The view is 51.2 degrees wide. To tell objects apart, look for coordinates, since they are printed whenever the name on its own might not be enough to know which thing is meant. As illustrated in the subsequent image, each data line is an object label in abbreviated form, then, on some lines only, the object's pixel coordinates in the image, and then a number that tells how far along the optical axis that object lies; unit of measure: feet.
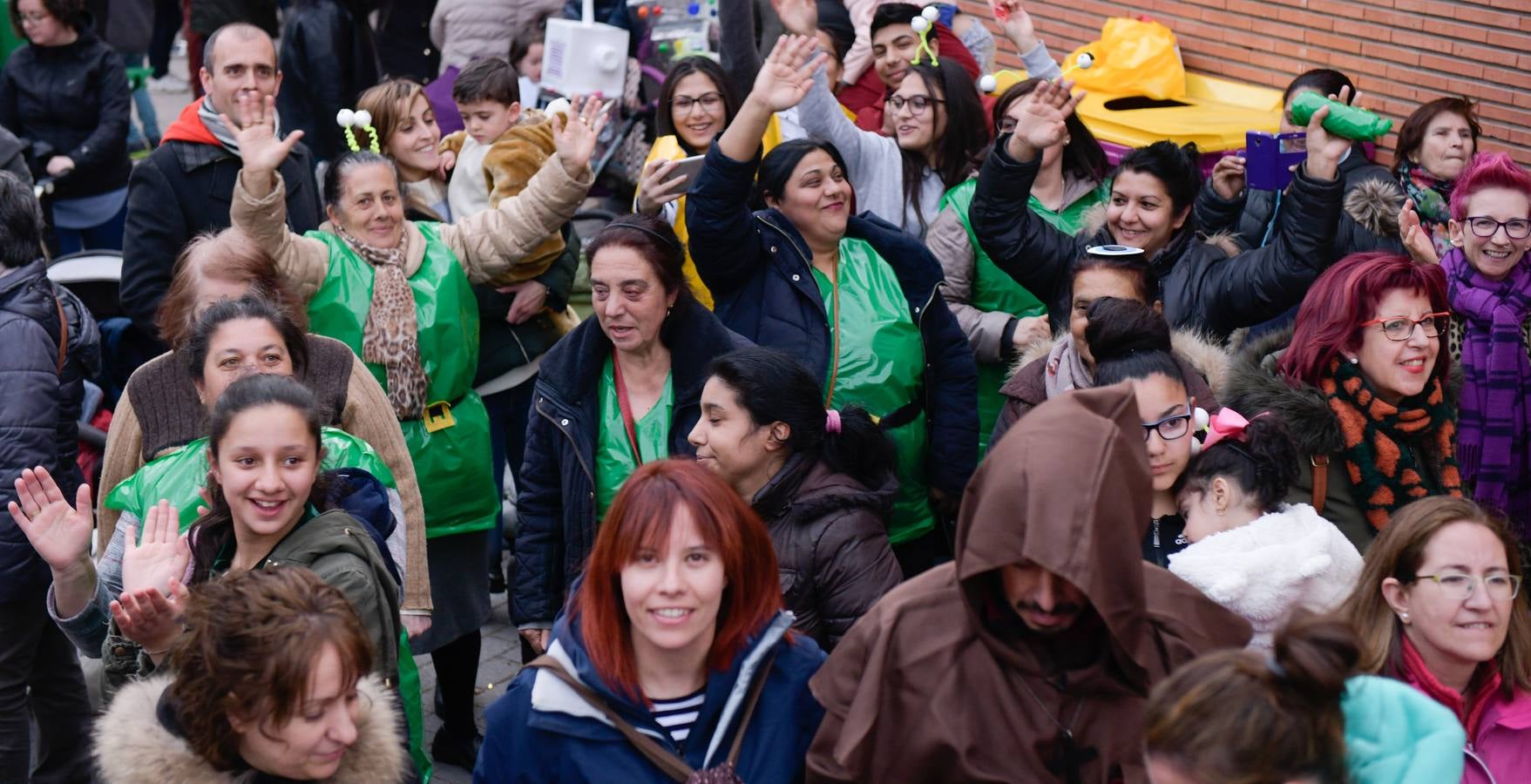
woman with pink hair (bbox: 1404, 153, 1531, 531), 17.72
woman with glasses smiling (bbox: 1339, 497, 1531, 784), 11.36
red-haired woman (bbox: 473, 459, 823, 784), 10.37
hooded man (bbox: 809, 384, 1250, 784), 9.17
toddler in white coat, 12.26
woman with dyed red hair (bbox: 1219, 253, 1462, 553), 14.57
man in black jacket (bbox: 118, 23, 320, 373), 19.47
